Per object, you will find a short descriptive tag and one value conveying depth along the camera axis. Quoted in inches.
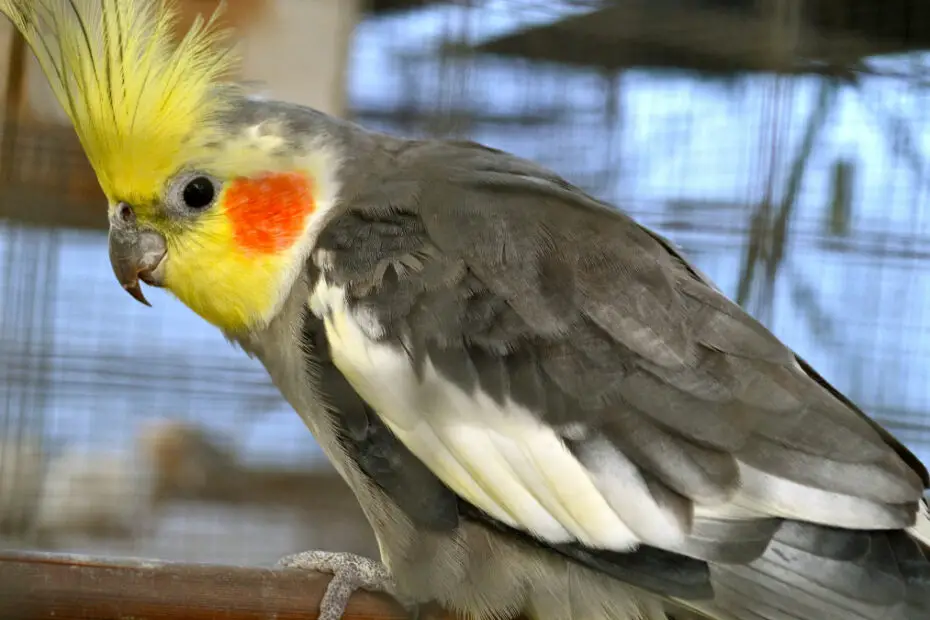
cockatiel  19.4
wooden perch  19.4
